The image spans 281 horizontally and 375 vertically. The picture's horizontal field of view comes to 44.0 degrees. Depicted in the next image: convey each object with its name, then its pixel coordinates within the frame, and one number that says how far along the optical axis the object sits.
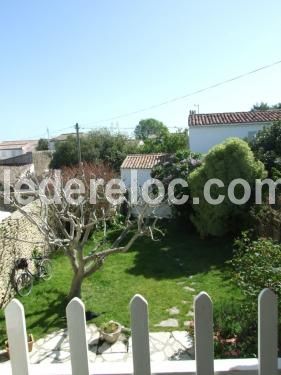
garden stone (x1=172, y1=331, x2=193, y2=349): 6.78
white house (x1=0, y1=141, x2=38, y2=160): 65.58
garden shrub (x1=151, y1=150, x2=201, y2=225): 15.68
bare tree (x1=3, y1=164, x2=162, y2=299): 8.63
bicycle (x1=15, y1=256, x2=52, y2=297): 9.86
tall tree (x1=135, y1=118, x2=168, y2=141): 74.00
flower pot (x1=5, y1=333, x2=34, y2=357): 6.78
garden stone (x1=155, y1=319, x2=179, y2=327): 7.58
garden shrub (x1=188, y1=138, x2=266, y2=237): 13.55
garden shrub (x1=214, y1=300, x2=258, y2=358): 5.62
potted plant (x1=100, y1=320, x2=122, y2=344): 6.95
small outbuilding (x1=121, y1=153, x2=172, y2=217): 19.81
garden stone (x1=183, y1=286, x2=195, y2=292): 9.52
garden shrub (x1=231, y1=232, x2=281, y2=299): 4.79
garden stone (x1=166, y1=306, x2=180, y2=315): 8.16
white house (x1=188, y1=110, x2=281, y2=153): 21.80
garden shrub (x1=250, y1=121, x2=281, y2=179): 14.54
